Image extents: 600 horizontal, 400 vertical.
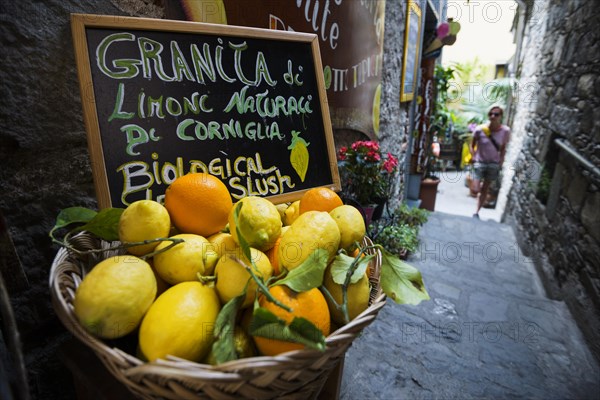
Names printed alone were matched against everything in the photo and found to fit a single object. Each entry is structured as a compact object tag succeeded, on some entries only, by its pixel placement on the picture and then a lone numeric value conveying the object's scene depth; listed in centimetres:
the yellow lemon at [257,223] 75
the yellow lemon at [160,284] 76
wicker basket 52
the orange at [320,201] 98
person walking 592
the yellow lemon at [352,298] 74
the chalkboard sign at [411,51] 422
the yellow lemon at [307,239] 75
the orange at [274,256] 81
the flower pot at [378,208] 286
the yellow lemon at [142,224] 72
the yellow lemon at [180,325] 58
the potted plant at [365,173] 274
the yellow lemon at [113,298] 59
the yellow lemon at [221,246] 76
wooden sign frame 87
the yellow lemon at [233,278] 67
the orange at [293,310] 61
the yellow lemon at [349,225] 86
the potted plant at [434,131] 638
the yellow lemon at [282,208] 111
